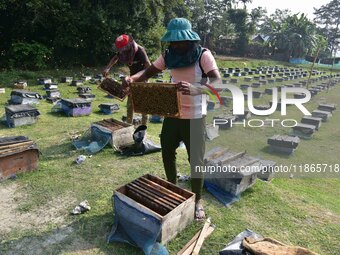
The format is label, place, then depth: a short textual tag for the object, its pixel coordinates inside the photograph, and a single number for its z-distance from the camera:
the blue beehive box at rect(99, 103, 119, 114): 10.51
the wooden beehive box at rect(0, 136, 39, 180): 4.80
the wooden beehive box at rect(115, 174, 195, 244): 3.32
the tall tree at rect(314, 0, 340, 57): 69.29
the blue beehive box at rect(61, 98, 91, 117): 9.45
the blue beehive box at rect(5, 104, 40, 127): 7.86
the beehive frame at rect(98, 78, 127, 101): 5.31
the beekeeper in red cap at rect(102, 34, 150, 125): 5.73
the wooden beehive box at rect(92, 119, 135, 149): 6.32
